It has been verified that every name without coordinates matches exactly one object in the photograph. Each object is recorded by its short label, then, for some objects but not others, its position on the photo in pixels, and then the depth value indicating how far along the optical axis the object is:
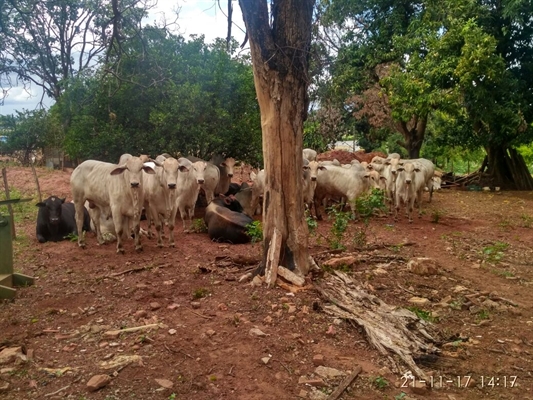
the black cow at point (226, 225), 9.67
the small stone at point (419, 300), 6.16
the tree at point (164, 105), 12.62
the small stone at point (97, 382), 3.90
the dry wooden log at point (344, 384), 3.94
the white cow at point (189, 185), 10.62
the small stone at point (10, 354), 4.36
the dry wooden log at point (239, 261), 7.33
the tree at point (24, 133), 25.92
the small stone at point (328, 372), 4.25
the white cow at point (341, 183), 12.98
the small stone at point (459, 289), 6.66
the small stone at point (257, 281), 6.07
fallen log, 4.73
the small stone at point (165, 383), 3.95
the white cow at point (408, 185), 12.62
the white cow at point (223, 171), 13.73
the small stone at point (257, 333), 4.82
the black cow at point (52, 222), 10.27
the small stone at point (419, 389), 4.12
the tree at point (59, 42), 18.69
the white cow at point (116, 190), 8.76
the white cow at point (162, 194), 9.24
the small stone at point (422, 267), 7.25
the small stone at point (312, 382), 4.11
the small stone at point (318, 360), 4.43
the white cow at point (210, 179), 12.54
